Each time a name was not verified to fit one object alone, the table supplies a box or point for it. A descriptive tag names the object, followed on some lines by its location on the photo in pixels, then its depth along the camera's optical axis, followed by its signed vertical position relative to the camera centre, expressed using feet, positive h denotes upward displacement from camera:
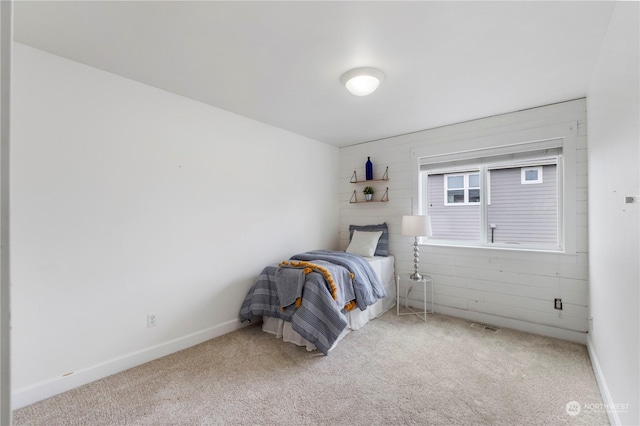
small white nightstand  11.68 -3.37
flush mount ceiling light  7.52 +3.51
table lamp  11.42 -0.56
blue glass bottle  14.25 +2.09
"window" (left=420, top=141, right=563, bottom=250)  10.41 +0.54
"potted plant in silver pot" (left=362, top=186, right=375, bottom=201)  14.34 +0.98
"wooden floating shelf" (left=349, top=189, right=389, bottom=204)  14.06 +0.71
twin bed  8.86 -2.83
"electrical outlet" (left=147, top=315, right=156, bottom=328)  8.45 -3.10
